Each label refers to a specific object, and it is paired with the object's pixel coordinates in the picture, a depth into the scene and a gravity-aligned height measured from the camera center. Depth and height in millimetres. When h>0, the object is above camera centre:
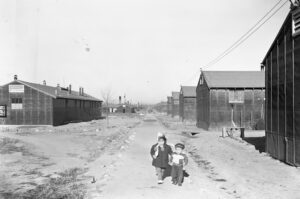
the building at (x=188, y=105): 57312 +58
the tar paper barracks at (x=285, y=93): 13633 +695
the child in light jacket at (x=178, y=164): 9594 -2083
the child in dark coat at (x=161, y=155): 9789 -1828
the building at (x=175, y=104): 80231 +388
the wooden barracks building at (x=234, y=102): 35188 +411
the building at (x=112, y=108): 120050 -1175
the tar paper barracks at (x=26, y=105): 42000 +100
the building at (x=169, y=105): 98181 +115
